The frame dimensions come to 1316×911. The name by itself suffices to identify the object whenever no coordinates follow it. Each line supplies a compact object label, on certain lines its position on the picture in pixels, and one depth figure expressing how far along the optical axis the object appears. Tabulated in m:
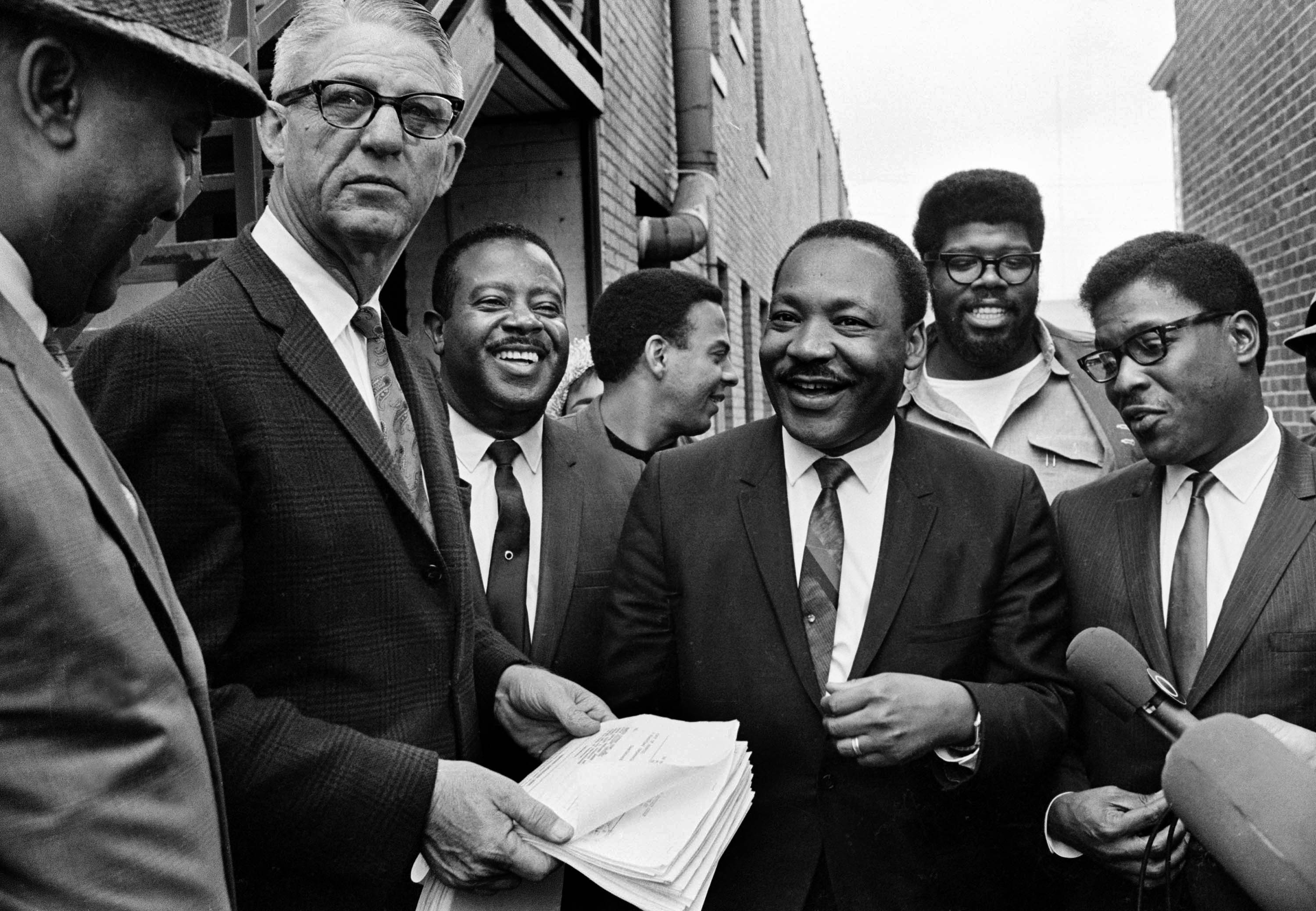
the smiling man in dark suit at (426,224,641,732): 2.66
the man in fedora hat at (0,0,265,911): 0.88
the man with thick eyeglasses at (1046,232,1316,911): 2.02
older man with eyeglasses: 1.57
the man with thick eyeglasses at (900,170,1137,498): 3.42
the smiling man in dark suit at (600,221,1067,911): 2.04
